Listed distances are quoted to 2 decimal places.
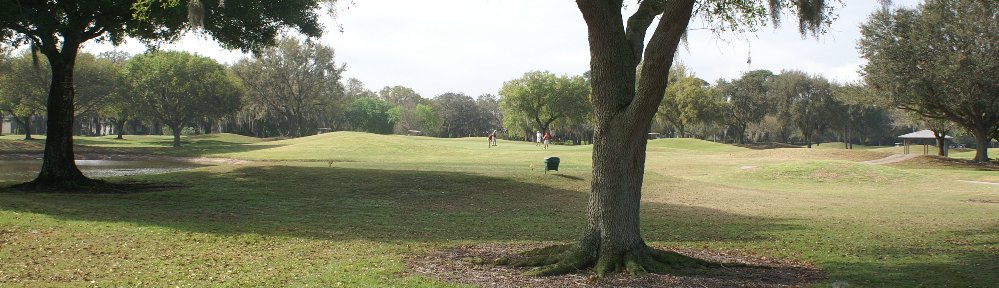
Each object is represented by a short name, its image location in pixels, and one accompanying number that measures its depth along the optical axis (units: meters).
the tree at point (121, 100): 70.75
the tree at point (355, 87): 155.38
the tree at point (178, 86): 70.88
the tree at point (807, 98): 97.72
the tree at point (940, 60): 41.50
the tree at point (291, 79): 89.12
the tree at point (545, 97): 87.00
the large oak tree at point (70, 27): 20.06
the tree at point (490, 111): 147.38
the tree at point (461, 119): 143.62
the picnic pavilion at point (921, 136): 60.88
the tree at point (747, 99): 102.81
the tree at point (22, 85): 64.81
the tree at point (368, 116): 130.50
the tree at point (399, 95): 185.14
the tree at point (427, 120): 136.88
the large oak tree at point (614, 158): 9.67
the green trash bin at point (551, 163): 27.64
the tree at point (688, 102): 87.69
